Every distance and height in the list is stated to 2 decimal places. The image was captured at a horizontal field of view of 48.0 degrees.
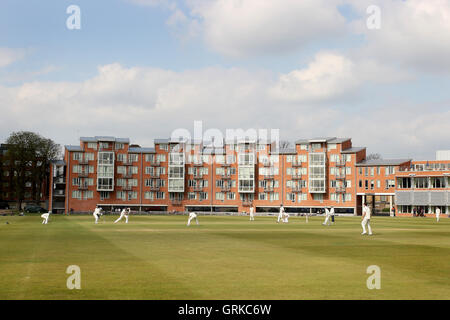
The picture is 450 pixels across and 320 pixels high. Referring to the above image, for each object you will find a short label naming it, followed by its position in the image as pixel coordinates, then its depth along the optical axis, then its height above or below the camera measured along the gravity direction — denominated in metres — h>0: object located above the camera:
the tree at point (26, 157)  140.12 +10.49
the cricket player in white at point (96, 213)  62.97 -2.27
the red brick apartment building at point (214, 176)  147.50 +6.04
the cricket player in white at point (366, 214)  40.08 -1.29
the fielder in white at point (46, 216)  60.76 -2.59
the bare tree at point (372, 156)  189.74 +15.63
